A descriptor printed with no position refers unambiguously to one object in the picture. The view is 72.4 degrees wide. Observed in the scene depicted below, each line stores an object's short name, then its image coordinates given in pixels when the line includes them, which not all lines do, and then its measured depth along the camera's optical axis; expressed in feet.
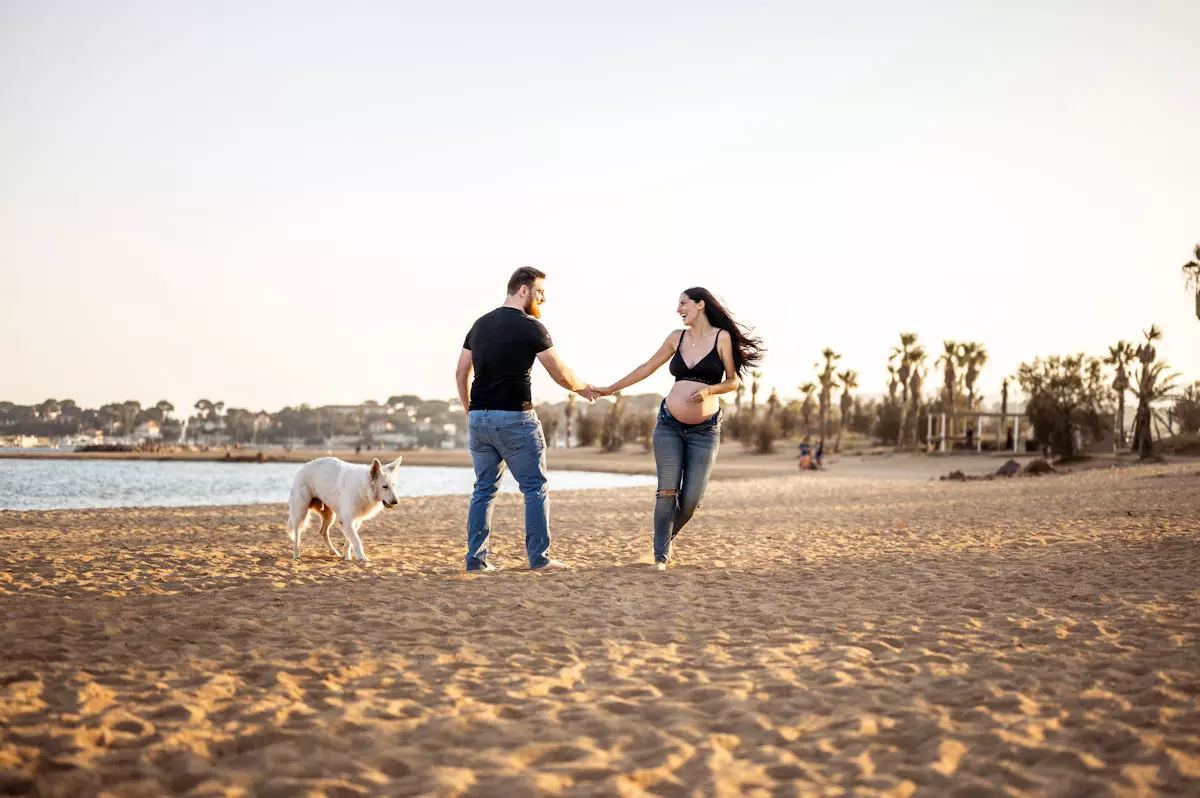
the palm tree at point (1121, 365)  183.11
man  22.65
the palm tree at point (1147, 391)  120.06
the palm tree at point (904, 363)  209.10
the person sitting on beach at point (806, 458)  148.15
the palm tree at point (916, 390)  200.42
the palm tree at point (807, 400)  247.09
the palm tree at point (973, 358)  212.64
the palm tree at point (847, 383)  269.85
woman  23.35
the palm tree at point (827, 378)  239.42
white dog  26.37
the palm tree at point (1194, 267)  90.98
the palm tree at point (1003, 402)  172.49
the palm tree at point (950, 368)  207.62
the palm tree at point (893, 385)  219.63
